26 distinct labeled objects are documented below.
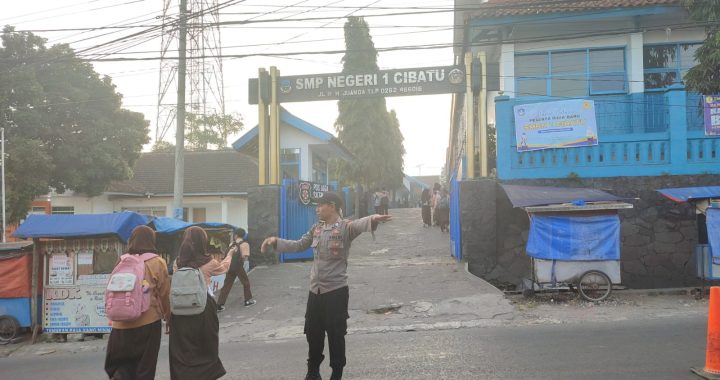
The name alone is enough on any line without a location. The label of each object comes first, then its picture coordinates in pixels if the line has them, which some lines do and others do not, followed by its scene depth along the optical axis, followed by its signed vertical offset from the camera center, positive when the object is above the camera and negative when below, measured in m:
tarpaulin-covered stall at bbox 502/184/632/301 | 8.73 -0.80
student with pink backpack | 4.04 -0.87
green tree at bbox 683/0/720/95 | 9.23 +2.46
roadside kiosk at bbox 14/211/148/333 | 8.18 -0.93
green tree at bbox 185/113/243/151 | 38.16 +5.08
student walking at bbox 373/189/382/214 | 21.54 -0.10
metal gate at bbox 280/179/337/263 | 12.75 -0.38
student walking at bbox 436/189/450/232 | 17.80 -0.47
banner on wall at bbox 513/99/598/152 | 11.19 +1.52
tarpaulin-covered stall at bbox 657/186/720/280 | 8.78 -0.45
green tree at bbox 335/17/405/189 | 30.17 +4.39
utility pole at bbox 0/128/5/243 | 16.91 +1.72
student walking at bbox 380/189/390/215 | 21.03 -0.11
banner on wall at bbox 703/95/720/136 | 10.84 +1.68
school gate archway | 12.17 +2.59
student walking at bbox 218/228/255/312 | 9.03 -1.36
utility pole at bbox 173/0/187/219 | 12.52 +1.77
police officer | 4.52 -0.73
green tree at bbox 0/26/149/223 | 18.27 +2.83
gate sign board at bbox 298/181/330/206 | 13.45 +0.24
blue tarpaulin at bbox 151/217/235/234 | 9.09 -0.42
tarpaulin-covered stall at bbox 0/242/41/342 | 8.43 -1.37
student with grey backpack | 4.05 -1.00
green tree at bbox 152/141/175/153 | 40.49 +4.33
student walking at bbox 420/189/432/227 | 20.39 -0.38
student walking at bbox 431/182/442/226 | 19.28 -0.05
